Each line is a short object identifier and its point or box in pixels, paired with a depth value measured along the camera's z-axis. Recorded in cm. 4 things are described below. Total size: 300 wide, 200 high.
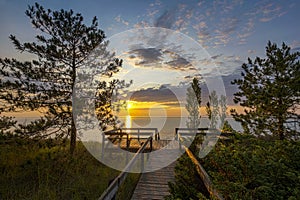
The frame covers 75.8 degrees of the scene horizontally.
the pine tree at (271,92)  1023
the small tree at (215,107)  2150
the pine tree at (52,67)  842
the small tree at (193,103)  2319
